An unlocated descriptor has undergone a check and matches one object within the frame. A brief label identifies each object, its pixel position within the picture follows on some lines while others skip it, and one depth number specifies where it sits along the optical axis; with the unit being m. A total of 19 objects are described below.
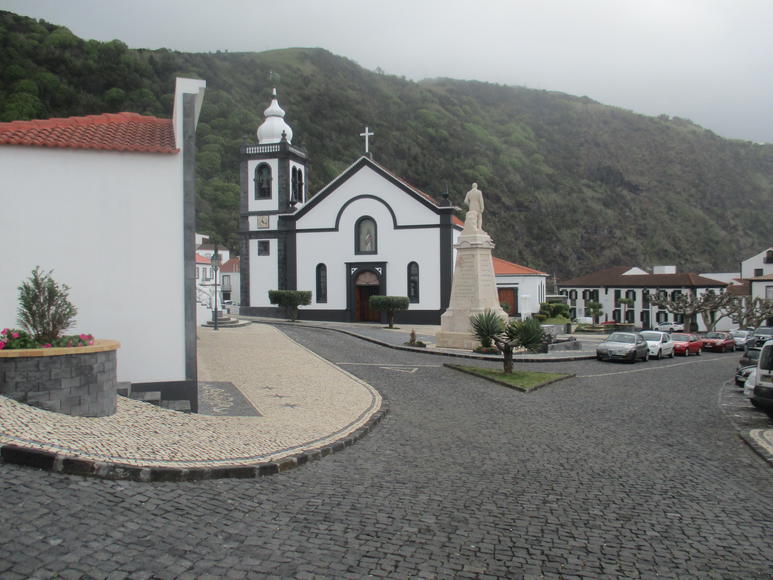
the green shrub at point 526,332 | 16.62
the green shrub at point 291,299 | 36.91
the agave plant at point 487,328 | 17.80
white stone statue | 24.06
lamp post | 26.98
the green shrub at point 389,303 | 33.99
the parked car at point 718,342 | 32.62
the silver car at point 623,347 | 23.21
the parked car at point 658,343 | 26.11
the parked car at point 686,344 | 28.39
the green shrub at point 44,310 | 8.34
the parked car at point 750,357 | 17.71
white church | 36.50
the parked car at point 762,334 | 21.98
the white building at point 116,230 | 9.75
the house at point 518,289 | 45.50
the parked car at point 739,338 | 35.09
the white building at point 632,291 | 59.66
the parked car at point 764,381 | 11.61
